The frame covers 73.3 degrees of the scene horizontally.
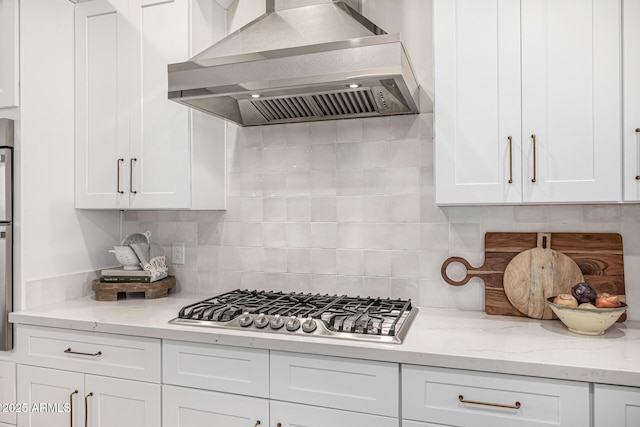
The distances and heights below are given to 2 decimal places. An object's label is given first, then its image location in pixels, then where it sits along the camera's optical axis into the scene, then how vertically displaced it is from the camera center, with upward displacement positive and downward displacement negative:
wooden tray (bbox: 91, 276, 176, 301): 2.19 -0.39
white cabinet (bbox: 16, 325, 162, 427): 1.73 -0.70
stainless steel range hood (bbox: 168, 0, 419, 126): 1.50 +0.54
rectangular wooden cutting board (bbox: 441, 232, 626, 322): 1.73 -0.19
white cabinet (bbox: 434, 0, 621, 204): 1.49 +0.41
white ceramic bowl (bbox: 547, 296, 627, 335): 1.48 -0.36
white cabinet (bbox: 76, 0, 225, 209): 2.06 +0.48
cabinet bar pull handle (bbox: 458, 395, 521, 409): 1.29 -0.58
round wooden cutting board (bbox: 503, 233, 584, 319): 1.76 -0.26
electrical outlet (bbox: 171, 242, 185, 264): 2.43 -0.22
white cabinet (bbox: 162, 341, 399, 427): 1.43 -0.62
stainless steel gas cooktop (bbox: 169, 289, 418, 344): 1.53 -0.40
